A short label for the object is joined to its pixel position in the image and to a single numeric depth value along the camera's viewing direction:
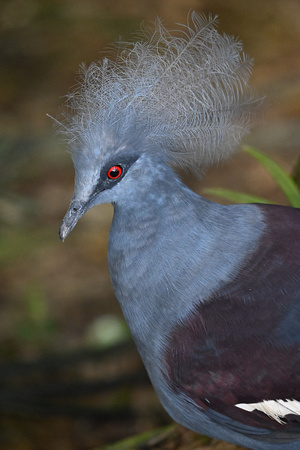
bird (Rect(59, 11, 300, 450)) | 3.84
